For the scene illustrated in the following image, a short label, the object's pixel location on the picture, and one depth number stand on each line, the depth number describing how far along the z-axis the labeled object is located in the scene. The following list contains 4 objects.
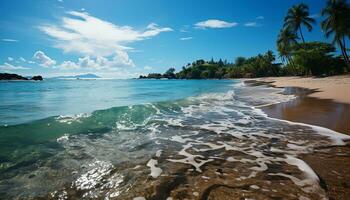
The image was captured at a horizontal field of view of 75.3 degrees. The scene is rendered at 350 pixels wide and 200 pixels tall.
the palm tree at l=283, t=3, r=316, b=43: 56.31
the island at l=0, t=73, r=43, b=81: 113.38
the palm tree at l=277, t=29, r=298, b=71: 67.00
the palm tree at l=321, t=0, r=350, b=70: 41.25
